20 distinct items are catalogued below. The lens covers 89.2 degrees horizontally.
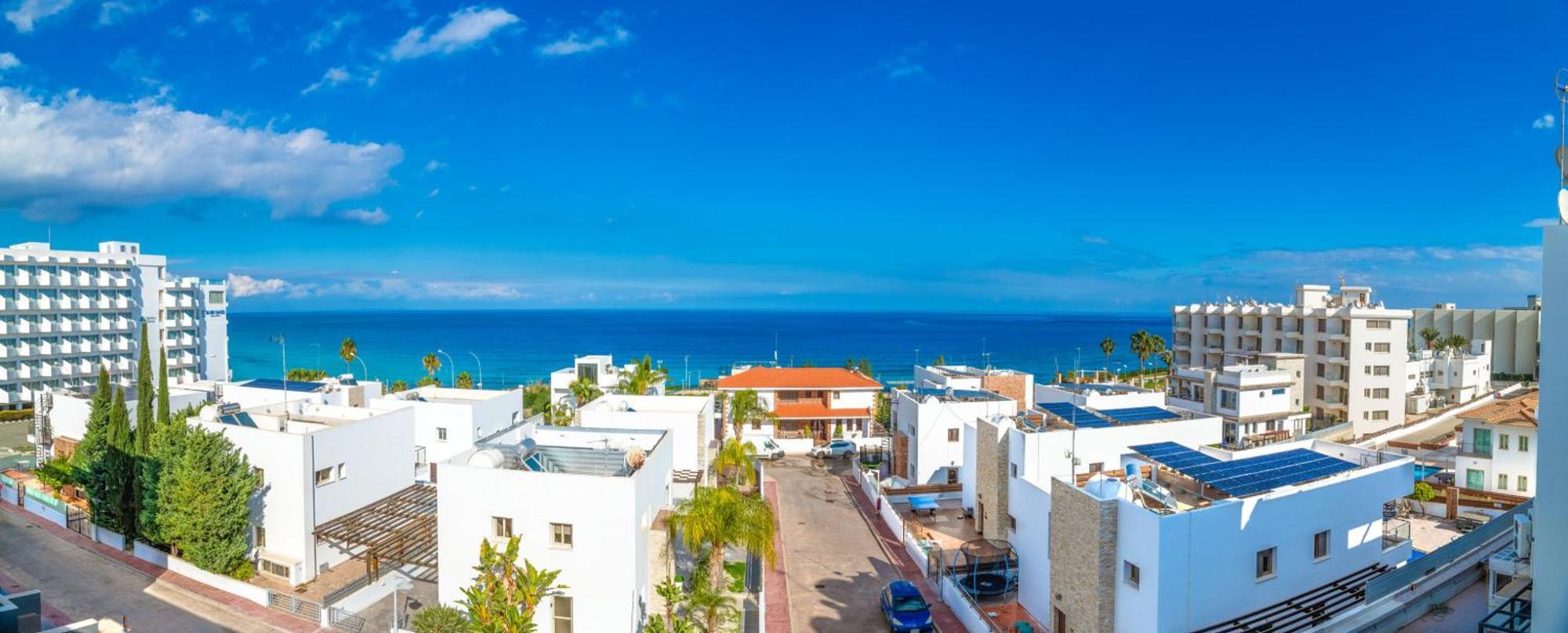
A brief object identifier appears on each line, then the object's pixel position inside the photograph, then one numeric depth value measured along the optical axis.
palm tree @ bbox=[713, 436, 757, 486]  36.59
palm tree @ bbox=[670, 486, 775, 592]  24.58
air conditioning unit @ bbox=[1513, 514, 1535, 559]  14.39
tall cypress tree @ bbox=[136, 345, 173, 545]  28.28
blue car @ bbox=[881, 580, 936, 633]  23.75
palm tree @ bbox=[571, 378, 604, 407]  51.34
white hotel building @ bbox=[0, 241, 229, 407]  70.88
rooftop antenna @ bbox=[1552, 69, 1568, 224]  11.68
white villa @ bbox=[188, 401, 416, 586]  27.64
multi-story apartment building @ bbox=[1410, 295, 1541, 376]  96.31
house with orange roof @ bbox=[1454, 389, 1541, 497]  37.53
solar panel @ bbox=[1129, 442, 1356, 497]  20.88
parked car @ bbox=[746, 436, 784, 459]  52.41
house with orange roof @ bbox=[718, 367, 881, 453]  57.31
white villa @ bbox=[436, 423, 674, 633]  20.22
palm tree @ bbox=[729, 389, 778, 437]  50.38
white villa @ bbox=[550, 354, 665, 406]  58.02
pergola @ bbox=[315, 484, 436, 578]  24.78
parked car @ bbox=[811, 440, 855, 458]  53.06
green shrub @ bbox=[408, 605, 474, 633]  20.59
